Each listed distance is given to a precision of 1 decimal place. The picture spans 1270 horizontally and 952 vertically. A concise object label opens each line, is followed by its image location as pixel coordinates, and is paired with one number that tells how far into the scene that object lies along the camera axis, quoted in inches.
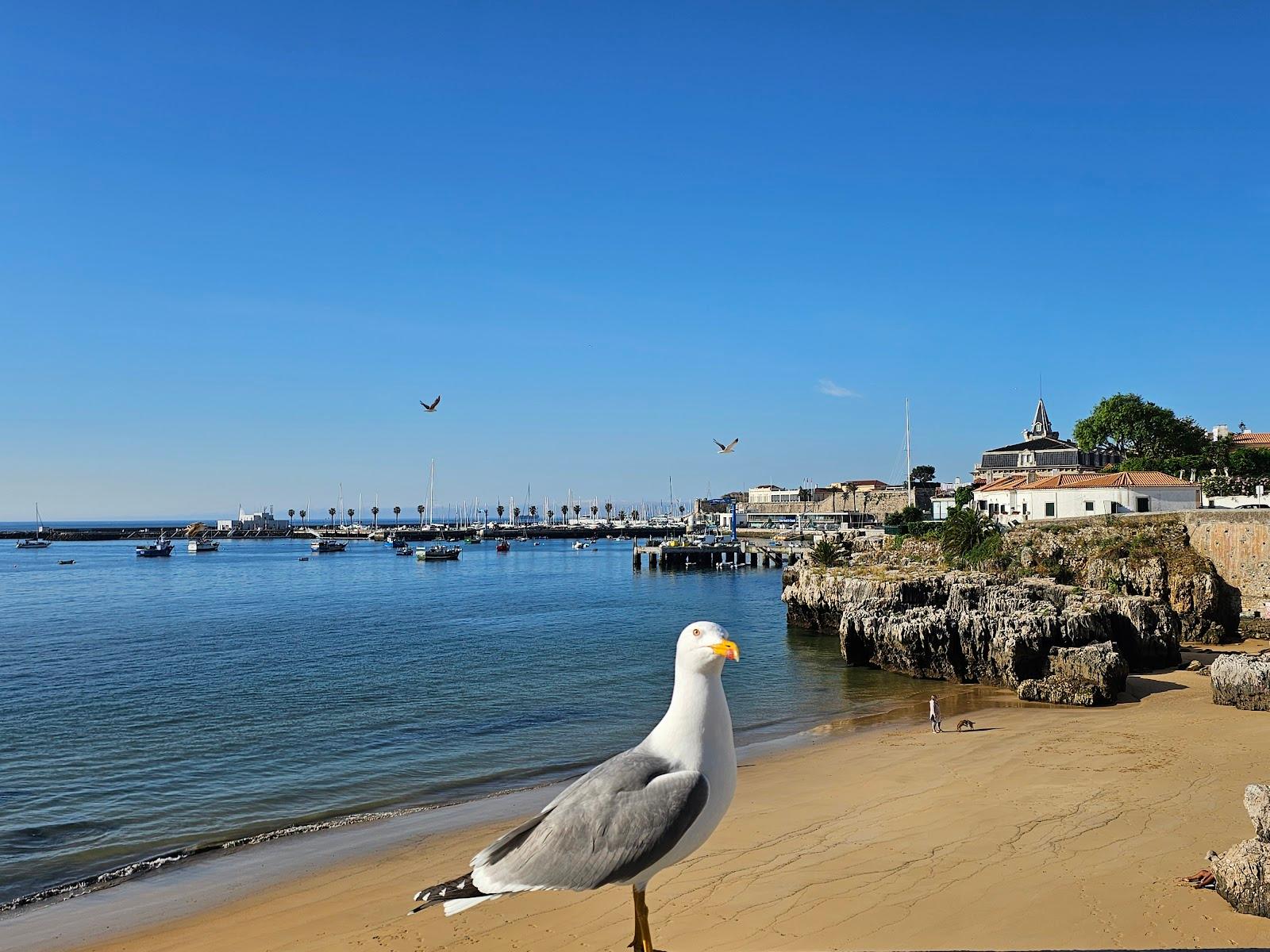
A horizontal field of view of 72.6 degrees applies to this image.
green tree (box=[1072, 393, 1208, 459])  2716.5
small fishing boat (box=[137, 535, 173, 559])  4266.7
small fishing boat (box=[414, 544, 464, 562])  4089.6
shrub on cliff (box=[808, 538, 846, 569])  1872.5
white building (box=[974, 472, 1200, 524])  1721.2
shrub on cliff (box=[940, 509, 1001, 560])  1571.1
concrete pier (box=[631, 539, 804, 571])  3565.5
